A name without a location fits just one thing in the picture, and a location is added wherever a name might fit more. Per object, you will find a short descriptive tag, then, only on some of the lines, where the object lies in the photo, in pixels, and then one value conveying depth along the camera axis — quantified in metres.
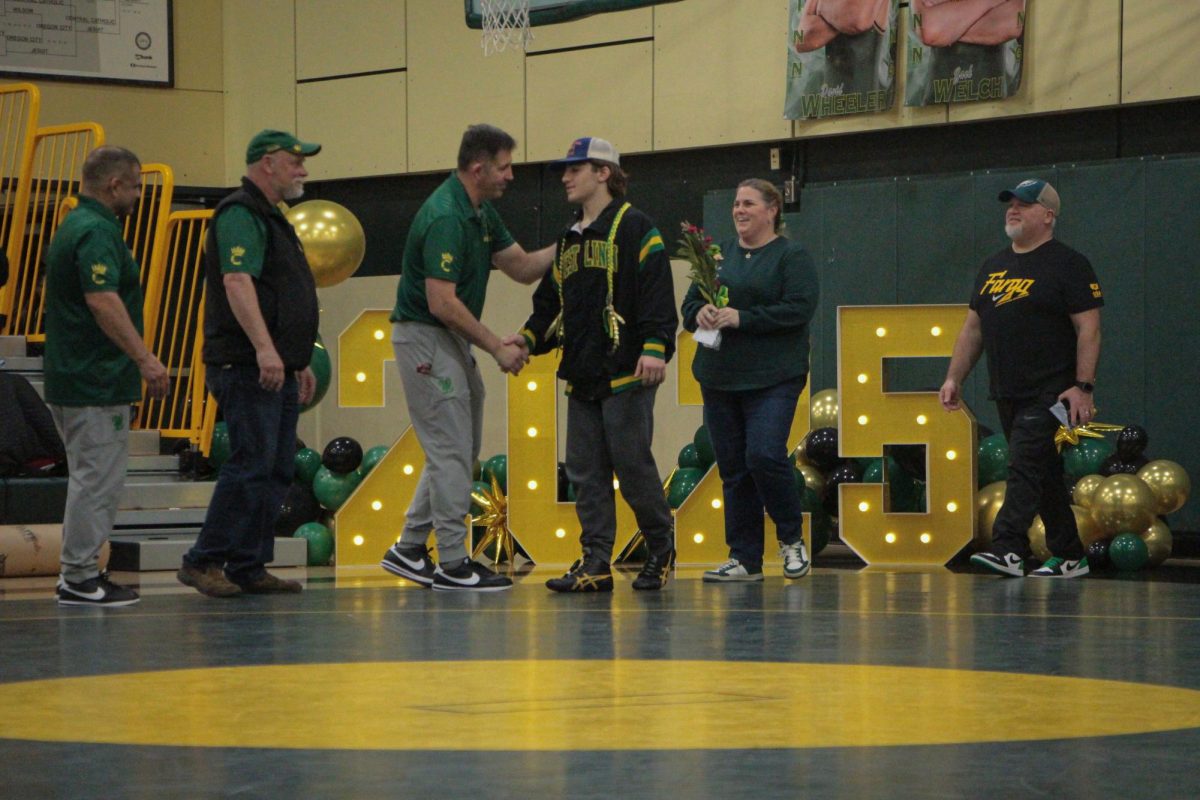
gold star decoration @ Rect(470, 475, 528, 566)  17.45
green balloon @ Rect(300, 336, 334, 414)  18.90
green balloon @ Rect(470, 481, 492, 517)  17.69
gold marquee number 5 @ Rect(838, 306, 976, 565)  16.18
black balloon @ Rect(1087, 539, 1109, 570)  16.59
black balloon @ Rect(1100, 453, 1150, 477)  17.37
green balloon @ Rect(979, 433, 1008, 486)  17.51
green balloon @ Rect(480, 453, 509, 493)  18.51
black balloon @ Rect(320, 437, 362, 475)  19.10
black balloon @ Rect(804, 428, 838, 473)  17.78
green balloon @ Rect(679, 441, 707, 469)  18.62
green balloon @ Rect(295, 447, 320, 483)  19.53
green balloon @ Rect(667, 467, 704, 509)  17.86
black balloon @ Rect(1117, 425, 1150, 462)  17.41
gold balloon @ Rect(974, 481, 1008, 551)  16.72
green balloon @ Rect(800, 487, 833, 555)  17.10
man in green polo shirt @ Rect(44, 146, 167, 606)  12.00
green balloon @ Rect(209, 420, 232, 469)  19.59
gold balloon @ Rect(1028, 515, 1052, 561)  16.28
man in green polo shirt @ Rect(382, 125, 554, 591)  13.04
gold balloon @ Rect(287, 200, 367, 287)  19.10
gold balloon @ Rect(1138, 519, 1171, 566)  16.85
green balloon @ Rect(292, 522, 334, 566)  18.13
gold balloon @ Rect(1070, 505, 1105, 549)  16.67
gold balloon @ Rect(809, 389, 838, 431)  18.61
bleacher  17.38
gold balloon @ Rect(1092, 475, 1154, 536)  16.46
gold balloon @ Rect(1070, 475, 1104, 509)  16.71
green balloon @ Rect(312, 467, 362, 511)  19.03
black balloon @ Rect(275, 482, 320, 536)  19.00
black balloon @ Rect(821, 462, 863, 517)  17.38
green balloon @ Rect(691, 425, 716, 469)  18.23
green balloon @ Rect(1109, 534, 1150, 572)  16.31
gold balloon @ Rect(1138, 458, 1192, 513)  16.87
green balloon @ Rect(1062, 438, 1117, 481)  17.73
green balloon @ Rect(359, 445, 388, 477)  19.06
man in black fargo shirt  14.58
